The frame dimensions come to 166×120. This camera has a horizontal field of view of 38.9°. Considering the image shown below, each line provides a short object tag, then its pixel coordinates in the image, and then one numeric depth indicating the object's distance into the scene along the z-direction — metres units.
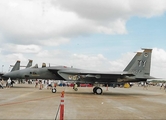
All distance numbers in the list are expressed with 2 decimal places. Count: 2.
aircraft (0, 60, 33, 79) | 44.28
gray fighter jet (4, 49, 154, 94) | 21.83
